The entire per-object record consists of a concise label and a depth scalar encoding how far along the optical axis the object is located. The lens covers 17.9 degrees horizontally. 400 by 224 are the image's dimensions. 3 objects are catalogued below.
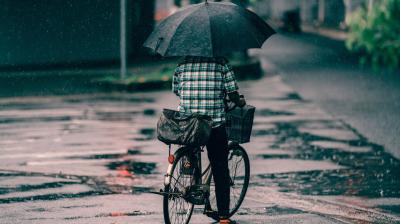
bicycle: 10.45
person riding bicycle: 10.60
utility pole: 33.66
